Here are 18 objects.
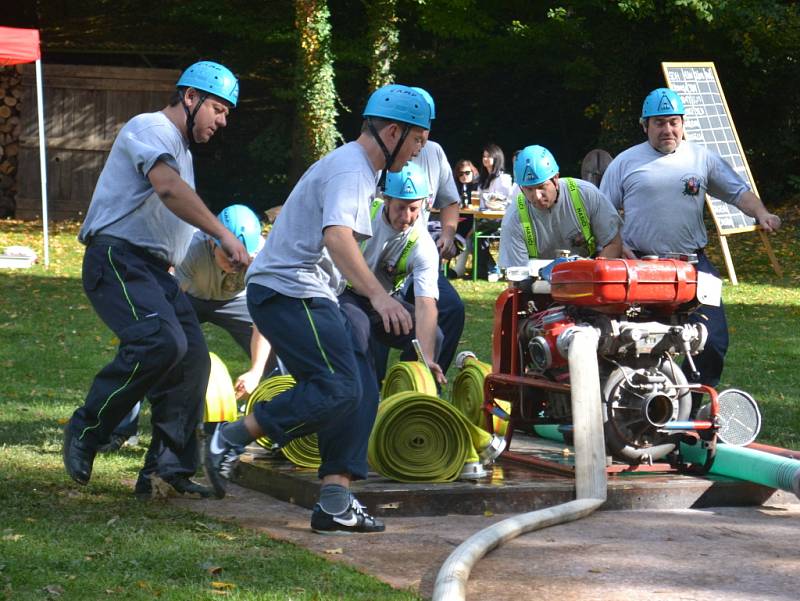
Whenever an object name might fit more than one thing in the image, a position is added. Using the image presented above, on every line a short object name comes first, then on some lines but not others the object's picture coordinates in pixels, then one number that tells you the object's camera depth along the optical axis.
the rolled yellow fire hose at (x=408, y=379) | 10.34
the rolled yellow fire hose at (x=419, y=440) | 9.10
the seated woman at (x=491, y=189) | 26.13
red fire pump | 9.22
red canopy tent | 25.42
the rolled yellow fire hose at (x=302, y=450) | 9.66
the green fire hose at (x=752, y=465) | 8.65
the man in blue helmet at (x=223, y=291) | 10.92
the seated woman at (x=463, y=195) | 26.19
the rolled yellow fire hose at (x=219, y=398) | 10.60
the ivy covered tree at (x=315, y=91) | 36.63
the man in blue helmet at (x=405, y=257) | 10.50
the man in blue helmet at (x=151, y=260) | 8.29
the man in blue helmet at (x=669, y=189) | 11.51
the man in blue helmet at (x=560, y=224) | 10.80
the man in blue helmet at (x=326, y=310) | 7.74
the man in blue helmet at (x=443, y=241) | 11.53
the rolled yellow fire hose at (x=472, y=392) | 11.00
